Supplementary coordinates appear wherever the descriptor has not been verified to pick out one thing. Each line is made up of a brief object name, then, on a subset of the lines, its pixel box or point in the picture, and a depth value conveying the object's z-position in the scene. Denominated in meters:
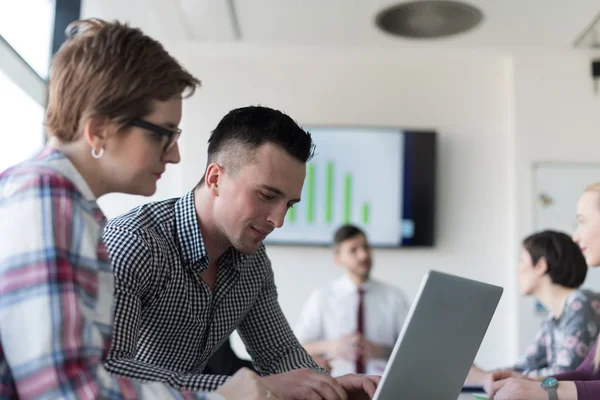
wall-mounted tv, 4.36
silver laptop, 1.15
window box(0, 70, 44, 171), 2.76
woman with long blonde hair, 1.61
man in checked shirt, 1.41
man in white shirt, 3.76
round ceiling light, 3.72
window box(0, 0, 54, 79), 2.77
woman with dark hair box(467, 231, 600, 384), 2.33
